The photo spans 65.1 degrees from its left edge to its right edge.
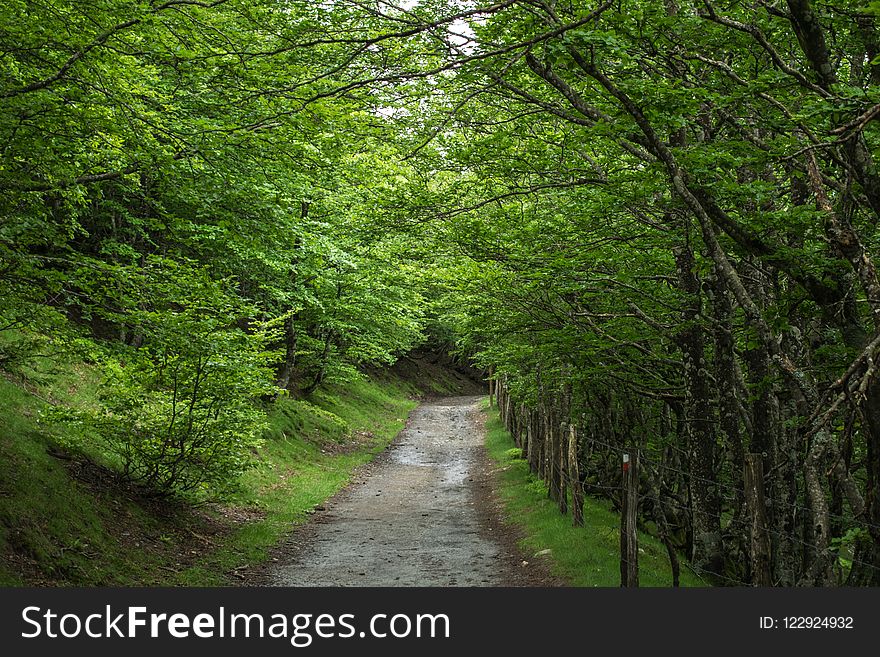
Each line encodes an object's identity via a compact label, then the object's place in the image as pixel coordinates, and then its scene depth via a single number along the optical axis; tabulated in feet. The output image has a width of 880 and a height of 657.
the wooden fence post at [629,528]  27.30
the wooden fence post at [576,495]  40.86
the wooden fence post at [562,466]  45.42
